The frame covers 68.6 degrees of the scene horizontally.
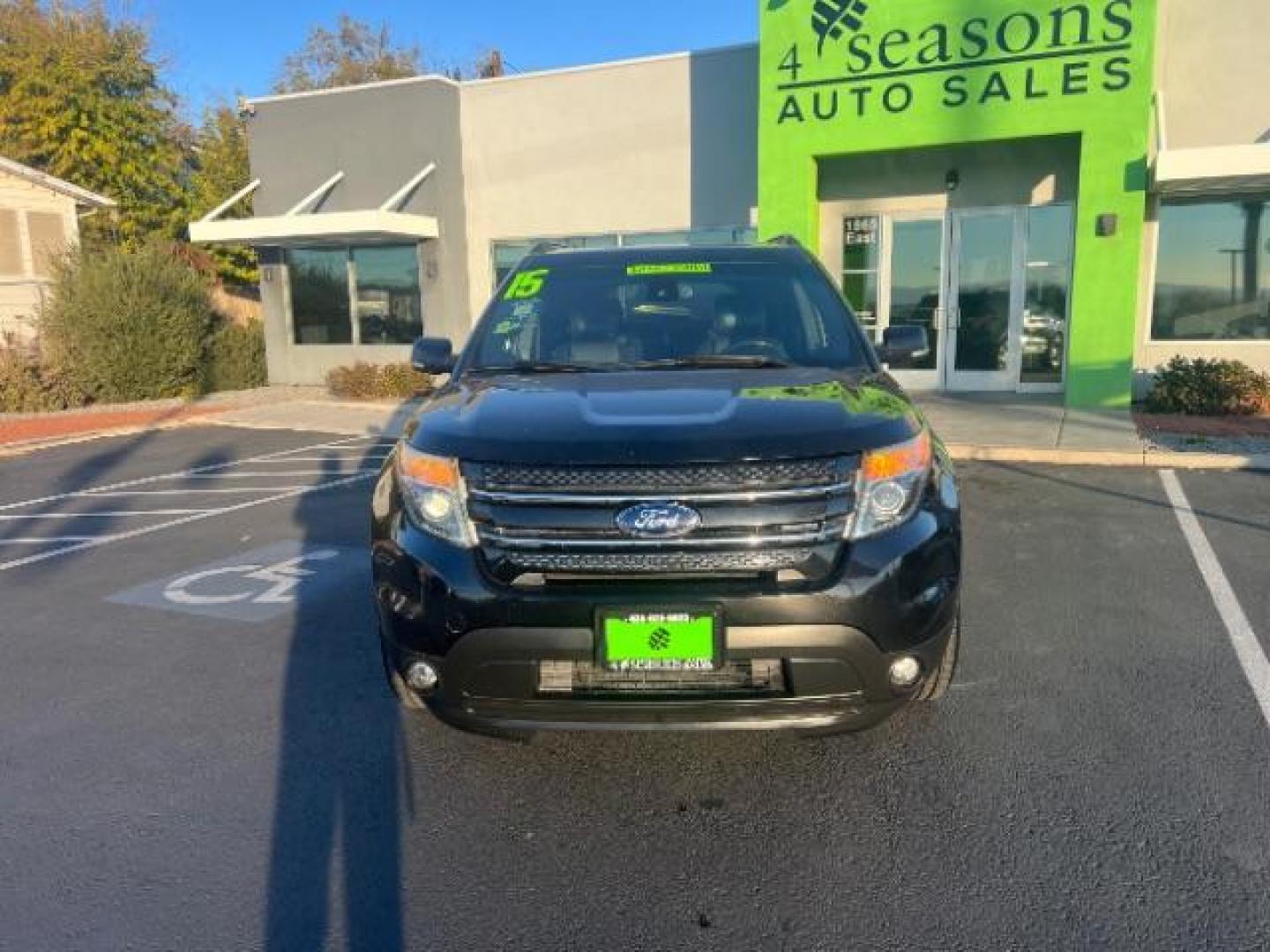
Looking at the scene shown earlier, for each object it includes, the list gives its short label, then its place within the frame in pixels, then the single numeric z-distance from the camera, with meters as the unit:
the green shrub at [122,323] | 15.80
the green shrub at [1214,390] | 10.98
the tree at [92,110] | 25.86
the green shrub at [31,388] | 15.32
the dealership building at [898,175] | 11.24
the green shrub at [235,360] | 18.05
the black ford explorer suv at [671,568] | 2.64
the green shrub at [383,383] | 15.51
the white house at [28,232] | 20.17
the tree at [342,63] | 40.75
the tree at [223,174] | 27.73
